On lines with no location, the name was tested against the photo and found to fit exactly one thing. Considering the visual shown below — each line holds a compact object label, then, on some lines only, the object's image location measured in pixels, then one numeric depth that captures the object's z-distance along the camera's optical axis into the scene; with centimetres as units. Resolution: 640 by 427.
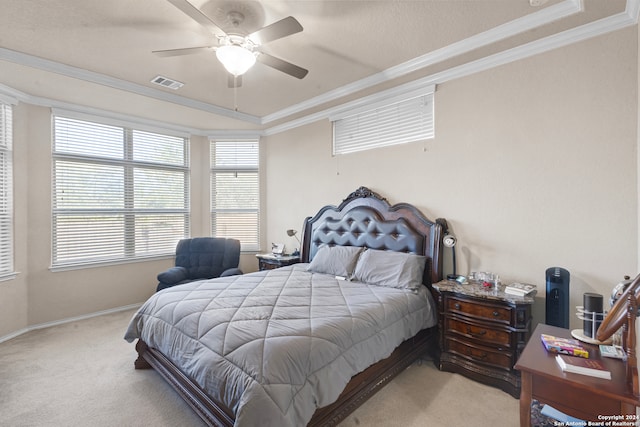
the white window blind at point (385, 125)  335
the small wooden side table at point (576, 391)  121
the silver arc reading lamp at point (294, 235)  456
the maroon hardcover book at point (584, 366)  132
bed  160
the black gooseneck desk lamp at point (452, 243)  291
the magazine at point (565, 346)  149
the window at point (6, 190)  344
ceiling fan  199
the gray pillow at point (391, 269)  288
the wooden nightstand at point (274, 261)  429
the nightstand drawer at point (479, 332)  240
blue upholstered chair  446
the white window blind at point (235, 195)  529
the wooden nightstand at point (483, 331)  234
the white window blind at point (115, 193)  400
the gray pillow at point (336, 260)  336
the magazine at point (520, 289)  238
